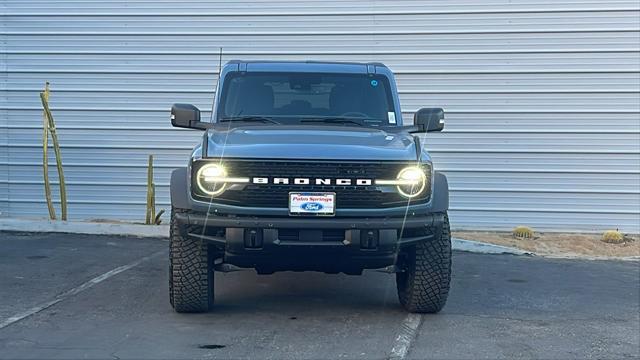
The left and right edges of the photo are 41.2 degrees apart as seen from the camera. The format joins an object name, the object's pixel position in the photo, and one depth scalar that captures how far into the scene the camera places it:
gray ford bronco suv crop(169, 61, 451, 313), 5.92
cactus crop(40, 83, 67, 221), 11.70
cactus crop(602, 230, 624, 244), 11.87
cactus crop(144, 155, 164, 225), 11.80
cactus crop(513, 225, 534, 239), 12.11
